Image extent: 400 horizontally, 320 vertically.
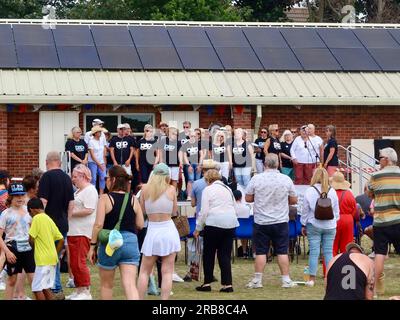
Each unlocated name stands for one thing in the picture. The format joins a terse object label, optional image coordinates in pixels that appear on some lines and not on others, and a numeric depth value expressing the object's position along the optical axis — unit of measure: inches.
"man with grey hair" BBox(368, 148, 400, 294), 546.3
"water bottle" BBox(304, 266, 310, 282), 608.1
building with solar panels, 955.3
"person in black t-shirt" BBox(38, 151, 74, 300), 535.8
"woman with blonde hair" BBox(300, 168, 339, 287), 603.8
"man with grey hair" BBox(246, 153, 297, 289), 591.2
